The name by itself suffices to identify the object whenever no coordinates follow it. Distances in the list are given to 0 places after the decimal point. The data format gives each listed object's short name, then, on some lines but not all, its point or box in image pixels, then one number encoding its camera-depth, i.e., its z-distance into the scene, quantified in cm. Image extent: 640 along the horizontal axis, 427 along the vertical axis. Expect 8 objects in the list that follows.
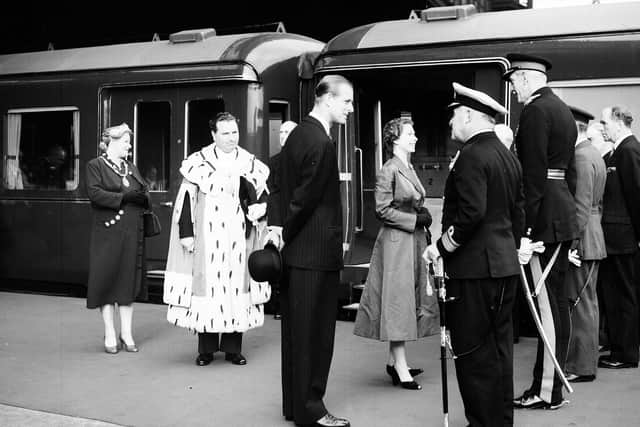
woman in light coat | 602
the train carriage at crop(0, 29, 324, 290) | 924
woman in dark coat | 728
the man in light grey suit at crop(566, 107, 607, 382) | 625
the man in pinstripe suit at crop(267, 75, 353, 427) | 501
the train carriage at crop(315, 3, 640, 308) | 746
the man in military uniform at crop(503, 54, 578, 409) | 538
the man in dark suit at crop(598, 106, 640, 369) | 682
